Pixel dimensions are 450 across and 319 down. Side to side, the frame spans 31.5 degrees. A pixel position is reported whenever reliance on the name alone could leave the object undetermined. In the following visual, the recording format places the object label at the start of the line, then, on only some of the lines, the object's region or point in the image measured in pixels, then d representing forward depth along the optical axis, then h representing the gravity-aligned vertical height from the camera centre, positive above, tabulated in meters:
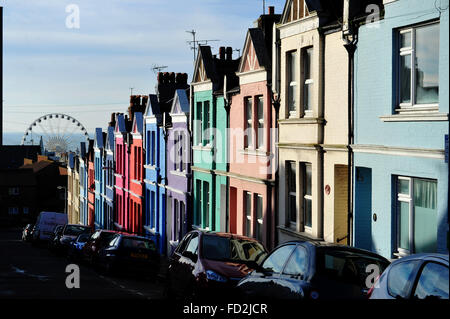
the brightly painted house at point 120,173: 53.70 -2.62
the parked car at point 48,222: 57.61 -6.36
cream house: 20.47 +0.27
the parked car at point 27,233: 71.72 -8.93
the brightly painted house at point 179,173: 36.22 -1.80
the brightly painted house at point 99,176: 64.88 -3.43
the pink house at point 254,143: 25.70 -0.32
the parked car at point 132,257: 28.06 -4.31
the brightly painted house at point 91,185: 70.50 -4.47
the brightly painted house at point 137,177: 47.31 -2.60
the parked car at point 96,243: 31.42 -4.35
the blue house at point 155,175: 41.59 -2.20
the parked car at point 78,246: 37.41 -5.31
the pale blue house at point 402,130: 15.30 +0.07
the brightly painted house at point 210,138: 31.11 -0.14
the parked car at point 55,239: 46.35 -6.22
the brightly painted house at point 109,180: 59.19 -3.40
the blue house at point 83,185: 76.69 -4.86
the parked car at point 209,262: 15.41 -2.65
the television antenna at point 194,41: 40.07 +4.70
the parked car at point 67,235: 44.01 -5.59
